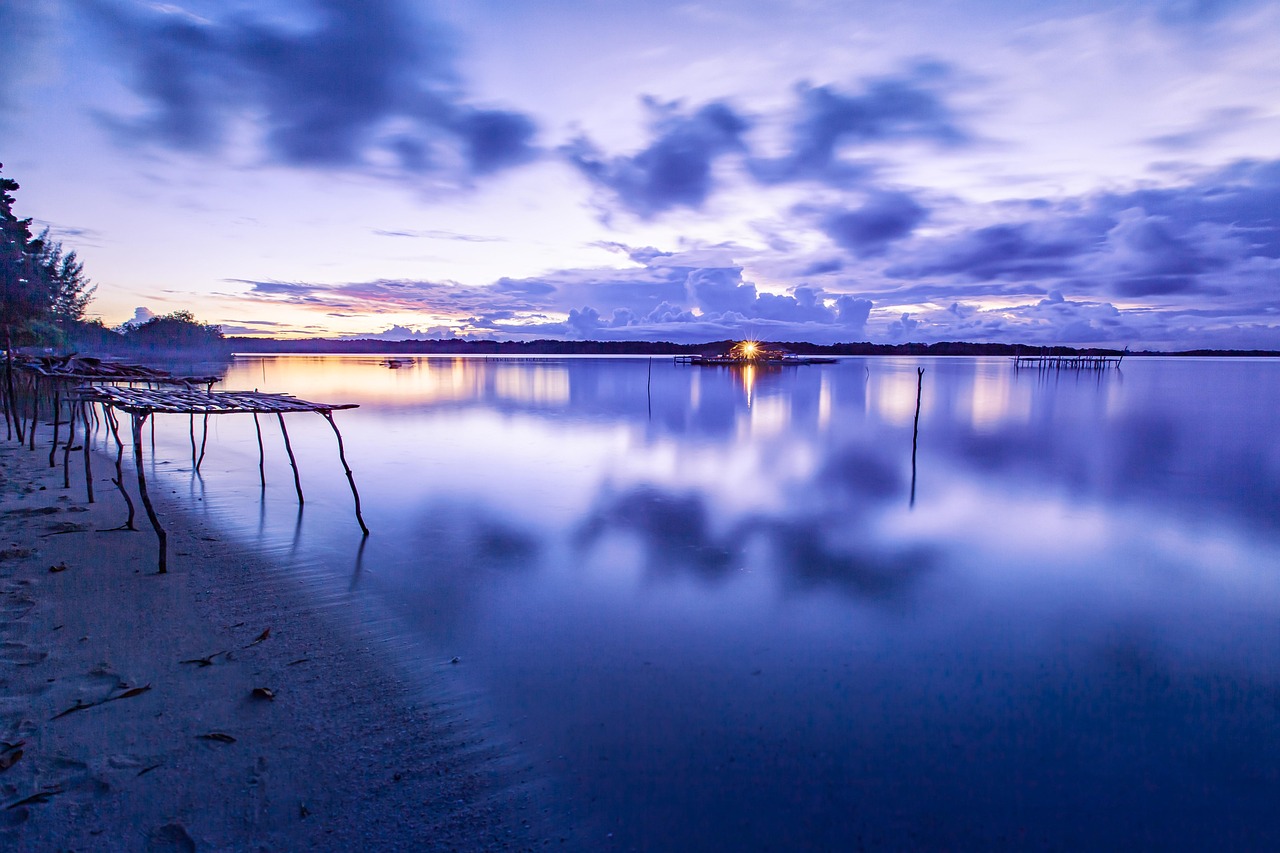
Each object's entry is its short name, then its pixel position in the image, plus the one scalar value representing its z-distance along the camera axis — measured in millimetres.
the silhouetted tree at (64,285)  47281
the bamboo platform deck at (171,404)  7777
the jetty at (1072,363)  108594
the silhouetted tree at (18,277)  31500
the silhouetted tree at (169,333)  131500
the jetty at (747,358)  101975
